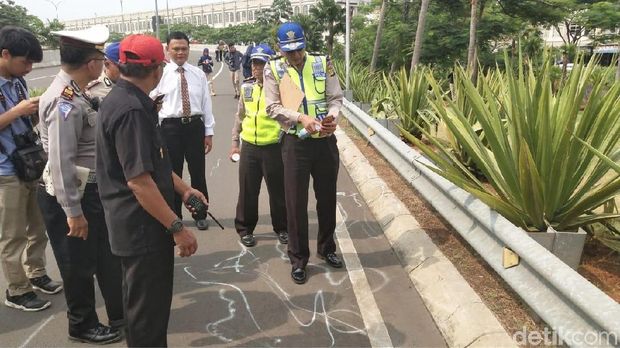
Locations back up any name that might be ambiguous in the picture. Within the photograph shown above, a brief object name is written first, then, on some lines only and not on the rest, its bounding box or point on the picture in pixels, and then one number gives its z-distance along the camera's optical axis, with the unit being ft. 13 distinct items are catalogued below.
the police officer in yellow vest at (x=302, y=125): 11.93
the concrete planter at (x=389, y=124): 26.23
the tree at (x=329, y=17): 102.06
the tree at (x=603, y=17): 77.51
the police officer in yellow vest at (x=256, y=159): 14.64
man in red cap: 7.17
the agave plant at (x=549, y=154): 10.59
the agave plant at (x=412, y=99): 26.45
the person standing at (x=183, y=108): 15.48
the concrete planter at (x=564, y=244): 9.44
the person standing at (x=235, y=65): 54.85
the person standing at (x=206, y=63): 61.26
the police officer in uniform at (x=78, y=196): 8.90
